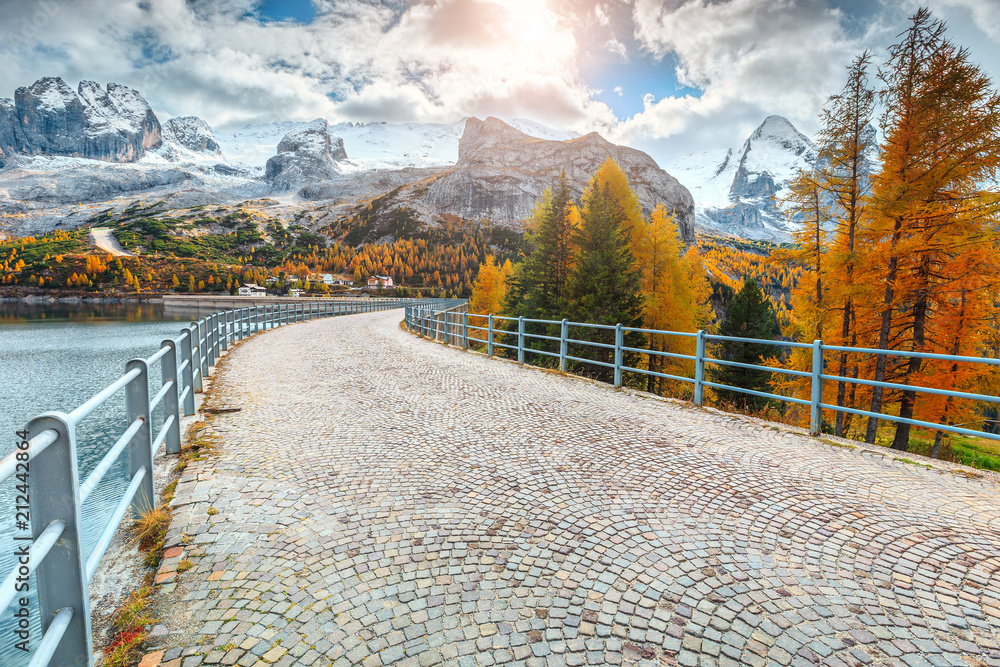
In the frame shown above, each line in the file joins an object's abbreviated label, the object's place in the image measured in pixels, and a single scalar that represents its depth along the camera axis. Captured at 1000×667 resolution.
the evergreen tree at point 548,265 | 25.61
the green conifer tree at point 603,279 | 22.27
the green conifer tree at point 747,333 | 28.78
